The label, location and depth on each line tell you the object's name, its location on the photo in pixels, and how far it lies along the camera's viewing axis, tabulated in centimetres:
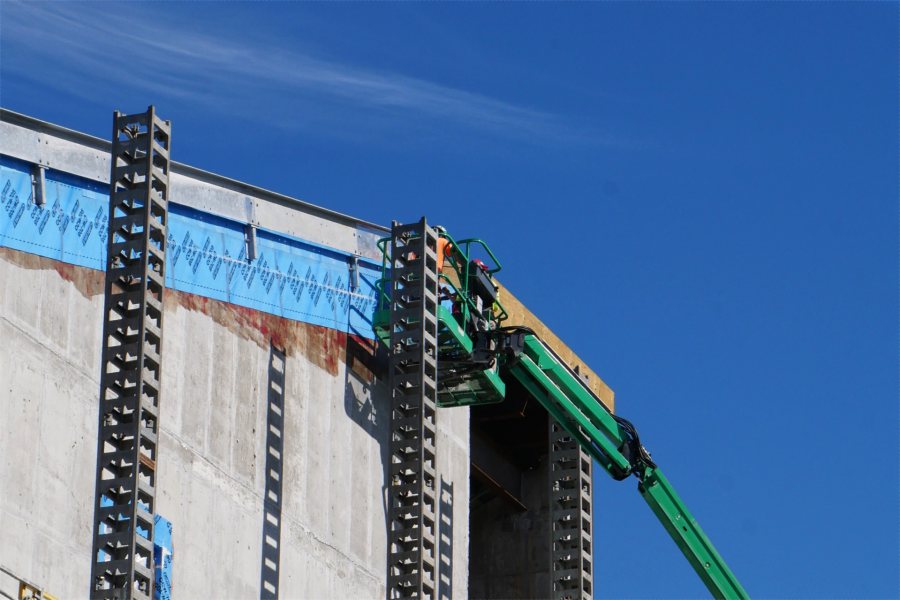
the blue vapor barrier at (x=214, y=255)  3089
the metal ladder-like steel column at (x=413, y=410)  3484
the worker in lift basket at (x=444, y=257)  3836
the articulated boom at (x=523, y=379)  3881
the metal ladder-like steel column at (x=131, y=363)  2702
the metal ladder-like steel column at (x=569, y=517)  4509
